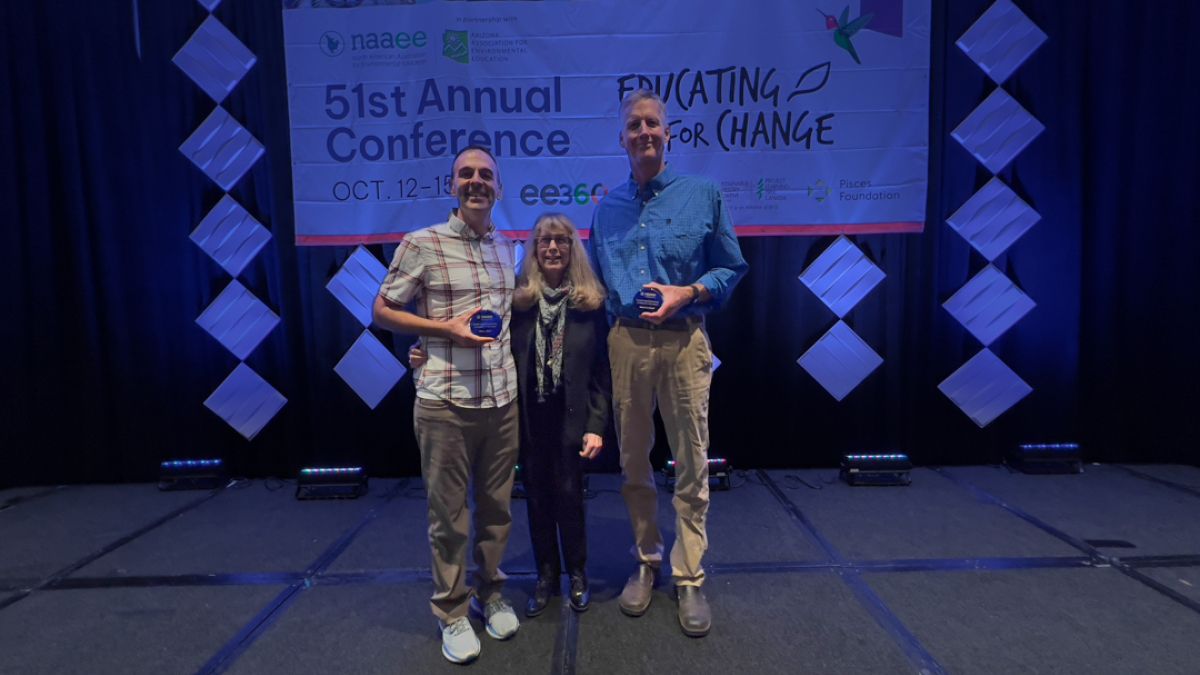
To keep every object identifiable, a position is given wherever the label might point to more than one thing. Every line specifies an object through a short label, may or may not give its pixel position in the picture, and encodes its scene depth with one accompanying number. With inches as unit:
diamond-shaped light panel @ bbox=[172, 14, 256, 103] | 121.6
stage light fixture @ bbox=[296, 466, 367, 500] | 119.1
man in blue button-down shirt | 71.9
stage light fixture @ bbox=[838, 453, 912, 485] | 120.0
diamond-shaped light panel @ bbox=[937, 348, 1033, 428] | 128.0
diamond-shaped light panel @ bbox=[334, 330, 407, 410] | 125.7
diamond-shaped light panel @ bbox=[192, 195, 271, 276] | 124.7
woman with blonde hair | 70.3
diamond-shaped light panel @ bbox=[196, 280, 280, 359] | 126.0
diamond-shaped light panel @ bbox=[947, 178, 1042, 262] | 125.3
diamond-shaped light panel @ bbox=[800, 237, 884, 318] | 124.8
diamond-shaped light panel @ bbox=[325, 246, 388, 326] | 123.3
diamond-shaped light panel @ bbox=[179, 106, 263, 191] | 123.1
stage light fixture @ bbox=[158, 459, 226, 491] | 124.4
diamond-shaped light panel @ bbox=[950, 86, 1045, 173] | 123.3
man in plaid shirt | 65.5
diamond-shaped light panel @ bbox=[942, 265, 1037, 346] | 126.6
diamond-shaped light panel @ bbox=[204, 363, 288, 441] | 127.4
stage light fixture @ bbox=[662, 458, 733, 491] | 118.2
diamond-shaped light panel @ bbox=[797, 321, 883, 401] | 127.2
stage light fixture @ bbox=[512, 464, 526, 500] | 117.0
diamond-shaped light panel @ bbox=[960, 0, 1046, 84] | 122.1
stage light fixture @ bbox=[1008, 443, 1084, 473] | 124.2
